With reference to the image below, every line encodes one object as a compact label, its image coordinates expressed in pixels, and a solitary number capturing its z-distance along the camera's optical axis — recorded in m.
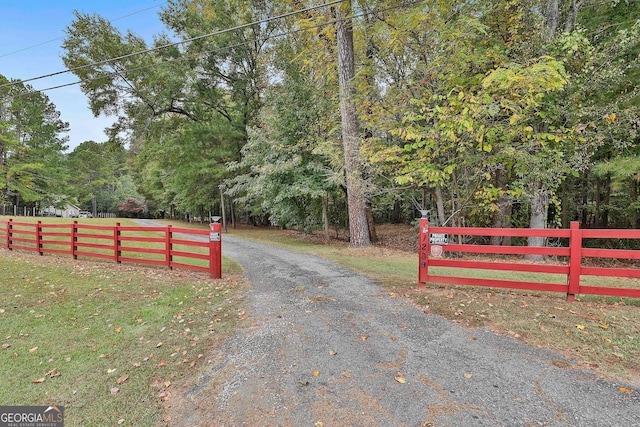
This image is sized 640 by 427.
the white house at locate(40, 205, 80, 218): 54.03
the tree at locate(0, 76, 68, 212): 25.17
